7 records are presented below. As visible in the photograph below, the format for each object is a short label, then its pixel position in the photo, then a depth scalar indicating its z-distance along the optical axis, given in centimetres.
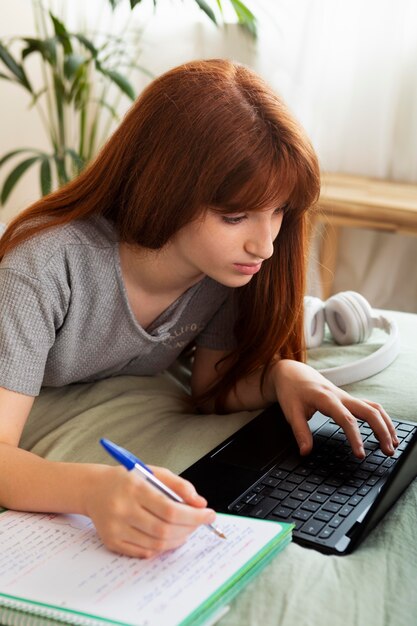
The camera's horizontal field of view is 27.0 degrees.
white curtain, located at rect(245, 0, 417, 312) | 234
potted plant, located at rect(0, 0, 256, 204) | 215
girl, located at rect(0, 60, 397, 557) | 90
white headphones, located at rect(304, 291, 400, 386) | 131
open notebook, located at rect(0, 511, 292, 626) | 62
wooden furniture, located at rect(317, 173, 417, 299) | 216
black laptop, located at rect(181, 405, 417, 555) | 79
